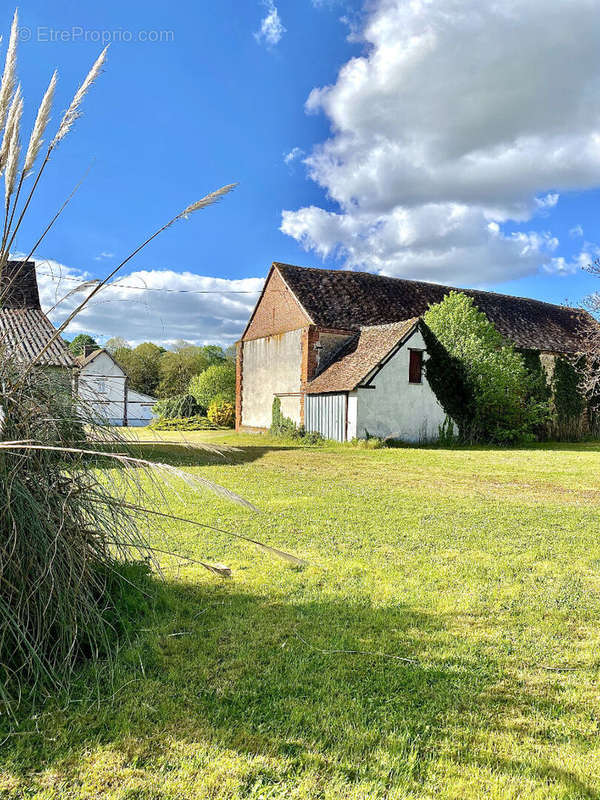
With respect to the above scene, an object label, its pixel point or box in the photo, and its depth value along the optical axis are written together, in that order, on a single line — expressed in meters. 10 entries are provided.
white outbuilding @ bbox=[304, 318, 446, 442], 20.14
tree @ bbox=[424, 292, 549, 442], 21.25
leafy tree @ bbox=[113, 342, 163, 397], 44.19
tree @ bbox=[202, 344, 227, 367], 55.42
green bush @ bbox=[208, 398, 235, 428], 34.72
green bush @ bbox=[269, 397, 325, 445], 21.98
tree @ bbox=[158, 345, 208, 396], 41.77
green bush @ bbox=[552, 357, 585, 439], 27.02
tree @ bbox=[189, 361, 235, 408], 42.09
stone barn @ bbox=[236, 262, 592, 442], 20.53
